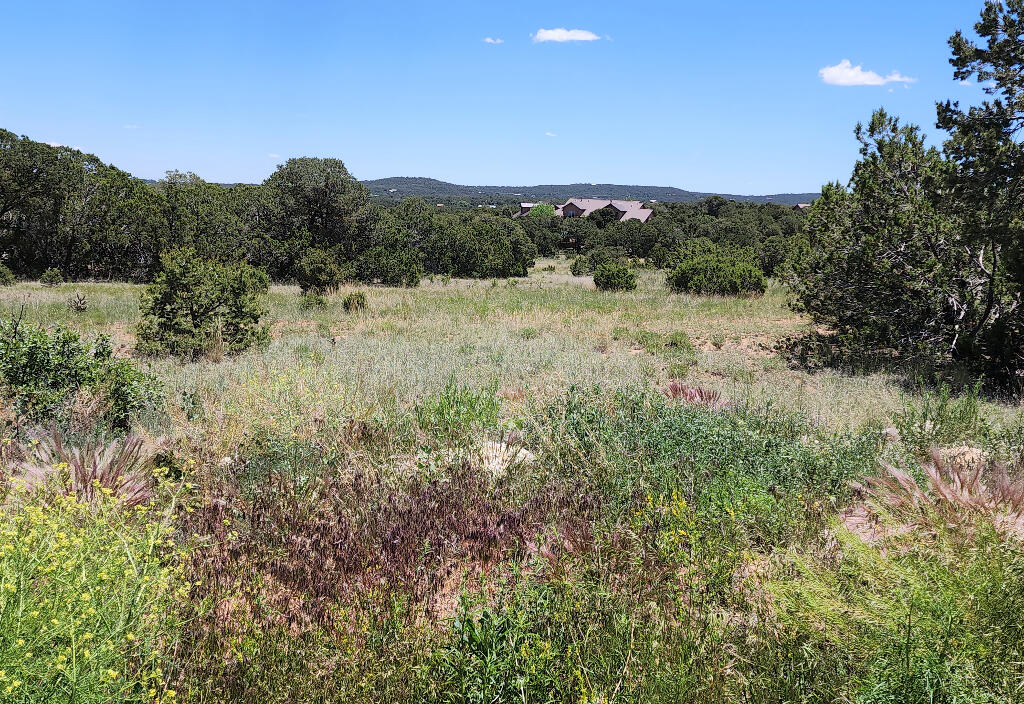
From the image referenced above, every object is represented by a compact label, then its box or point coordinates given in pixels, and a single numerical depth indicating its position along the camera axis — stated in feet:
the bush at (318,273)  74.79
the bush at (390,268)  94.12
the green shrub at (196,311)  33.42
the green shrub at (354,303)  55.83
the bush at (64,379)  17.63
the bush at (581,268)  126.62
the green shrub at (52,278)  85.51
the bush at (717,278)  73.36
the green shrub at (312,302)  56.24
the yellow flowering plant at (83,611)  6.72
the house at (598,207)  311.74
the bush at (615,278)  79.36
